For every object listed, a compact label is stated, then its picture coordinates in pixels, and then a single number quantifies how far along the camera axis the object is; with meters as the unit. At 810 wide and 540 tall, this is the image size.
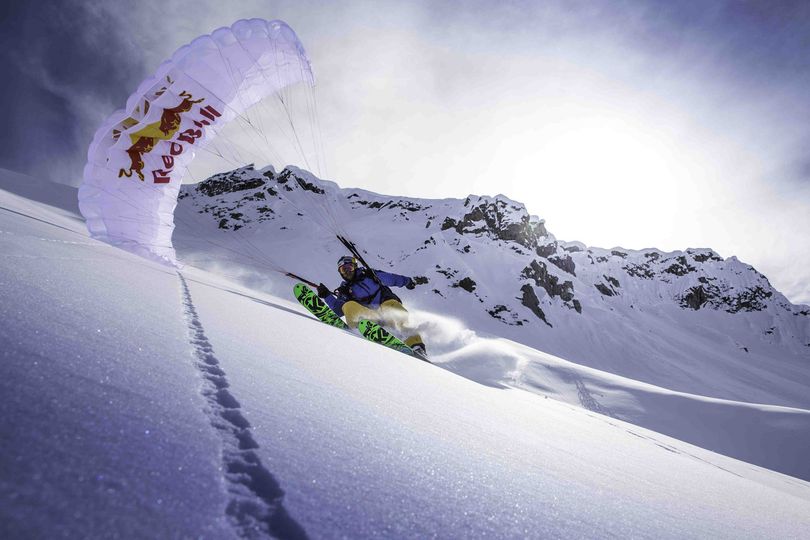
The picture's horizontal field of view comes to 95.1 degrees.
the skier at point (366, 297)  8.89
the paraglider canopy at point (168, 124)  7.29
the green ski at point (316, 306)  8.59
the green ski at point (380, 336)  7.24
